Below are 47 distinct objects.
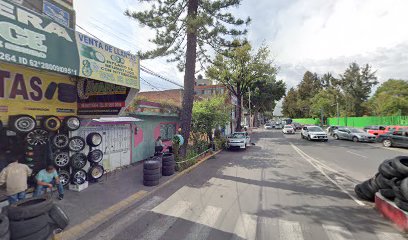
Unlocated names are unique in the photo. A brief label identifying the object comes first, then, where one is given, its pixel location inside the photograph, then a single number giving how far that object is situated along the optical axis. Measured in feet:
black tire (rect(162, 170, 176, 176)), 30.48
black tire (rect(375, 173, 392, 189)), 17.31
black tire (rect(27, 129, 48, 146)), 20.47
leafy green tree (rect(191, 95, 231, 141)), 52.80
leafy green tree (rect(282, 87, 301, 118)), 272.70
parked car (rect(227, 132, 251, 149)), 58.38
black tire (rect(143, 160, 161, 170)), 26.12
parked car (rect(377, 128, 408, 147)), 54.13
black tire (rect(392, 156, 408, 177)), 15.75
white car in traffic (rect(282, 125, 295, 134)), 120.88
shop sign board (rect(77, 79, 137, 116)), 24.93
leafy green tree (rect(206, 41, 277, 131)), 98.43
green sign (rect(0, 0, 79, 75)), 12.17
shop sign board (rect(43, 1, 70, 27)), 22.48
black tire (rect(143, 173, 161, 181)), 25.93
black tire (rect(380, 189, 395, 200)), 16.88
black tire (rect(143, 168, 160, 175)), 25.95
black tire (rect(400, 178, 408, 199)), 14.51
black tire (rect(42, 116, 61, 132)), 22.18
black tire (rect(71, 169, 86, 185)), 24.16
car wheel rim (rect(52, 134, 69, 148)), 23.12
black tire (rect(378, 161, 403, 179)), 16.44
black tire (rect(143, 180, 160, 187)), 25.91
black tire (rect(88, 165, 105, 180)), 26.60
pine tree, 38.73
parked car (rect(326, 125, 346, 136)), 97.38
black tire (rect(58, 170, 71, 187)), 23.68
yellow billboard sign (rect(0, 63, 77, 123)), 19.81
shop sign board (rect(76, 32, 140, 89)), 17.12
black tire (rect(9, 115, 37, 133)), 19.12
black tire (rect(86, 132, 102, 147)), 27.09
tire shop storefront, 13.48
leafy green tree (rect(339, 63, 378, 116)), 174.38
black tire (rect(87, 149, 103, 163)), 26.78
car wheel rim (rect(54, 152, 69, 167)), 23.08
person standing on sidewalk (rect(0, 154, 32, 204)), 17.53
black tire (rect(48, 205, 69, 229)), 13.37
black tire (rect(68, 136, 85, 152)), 24.62
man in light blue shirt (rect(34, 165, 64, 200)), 20.27
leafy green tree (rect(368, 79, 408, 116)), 121.80
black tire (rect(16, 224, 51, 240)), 12.08
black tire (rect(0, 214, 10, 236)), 10.83
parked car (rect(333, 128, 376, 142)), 69.00
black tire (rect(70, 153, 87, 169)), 24.30
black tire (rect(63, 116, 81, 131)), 24.32
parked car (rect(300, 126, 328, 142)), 74.43
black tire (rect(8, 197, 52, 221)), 12.07
